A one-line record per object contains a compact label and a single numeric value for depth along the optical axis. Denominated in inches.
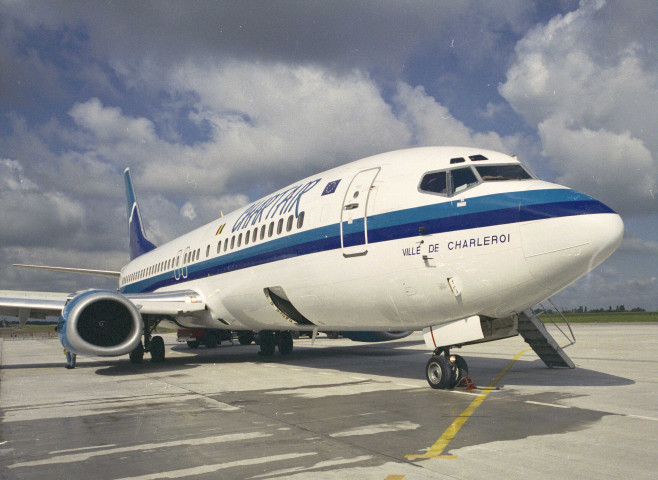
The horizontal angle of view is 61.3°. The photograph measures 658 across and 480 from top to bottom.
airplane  305.4
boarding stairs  459.2
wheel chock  366.0
